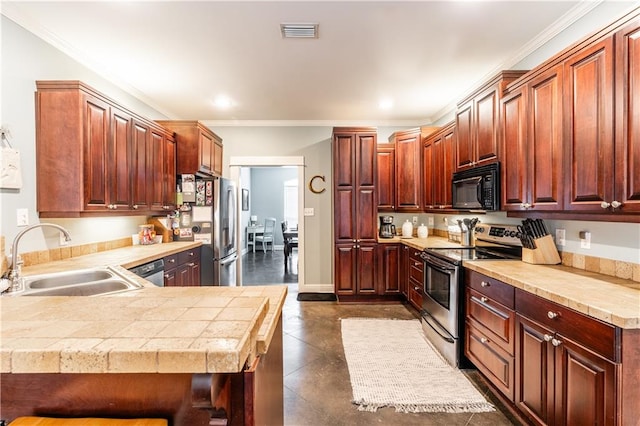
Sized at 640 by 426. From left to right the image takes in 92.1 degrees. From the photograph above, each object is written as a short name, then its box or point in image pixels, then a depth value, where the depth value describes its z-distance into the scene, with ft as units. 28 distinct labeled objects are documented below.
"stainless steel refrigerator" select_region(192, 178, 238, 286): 12.93
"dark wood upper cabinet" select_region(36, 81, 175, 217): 7.56
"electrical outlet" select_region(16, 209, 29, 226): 7.07
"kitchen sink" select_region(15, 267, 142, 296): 6.14
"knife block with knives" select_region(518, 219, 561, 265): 7.48
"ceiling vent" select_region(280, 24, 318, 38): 7.75
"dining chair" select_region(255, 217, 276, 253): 29.57
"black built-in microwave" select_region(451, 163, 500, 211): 8.33
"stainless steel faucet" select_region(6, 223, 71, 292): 5.69
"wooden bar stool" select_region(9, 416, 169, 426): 2.51
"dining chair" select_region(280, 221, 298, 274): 21.77
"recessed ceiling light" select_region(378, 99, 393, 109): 12.91
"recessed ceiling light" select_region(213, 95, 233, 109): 12.58
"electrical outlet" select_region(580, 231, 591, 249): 6.76
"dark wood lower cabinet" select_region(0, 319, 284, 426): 2.71
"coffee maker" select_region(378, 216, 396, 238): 14.84
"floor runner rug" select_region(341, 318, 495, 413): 6.94
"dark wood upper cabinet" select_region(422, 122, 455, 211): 11.80
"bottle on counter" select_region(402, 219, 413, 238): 14.52
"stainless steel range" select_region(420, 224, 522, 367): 8.38
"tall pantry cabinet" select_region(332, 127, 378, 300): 13.98
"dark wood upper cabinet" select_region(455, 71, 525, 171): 8.25
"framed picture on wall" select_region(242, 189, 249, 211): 27.71
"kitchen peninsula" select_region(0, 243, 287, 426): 2.09
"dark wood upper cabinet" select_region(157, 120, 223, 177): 12.83
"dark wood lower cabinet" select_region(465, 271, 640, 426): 4.08
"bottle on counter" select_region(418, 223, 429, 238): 14.43
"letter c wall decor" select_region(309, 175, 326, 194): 15.83
